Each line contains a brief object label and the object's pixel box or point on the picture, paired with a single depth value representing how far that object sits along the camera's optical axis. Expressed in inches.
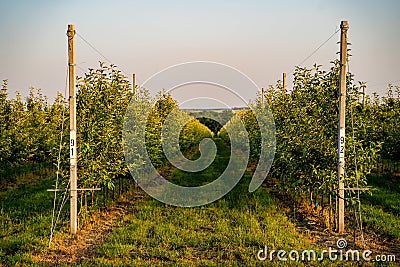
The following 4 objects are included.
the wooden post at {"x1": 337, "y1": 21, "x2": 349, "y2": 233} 410.9
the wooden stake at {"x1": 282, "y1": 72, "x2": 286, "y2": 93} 808.3
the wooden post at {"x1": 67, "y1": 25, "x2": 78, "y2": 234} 402.3
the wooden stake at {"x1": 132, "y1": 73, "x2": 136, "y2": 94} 949.0
